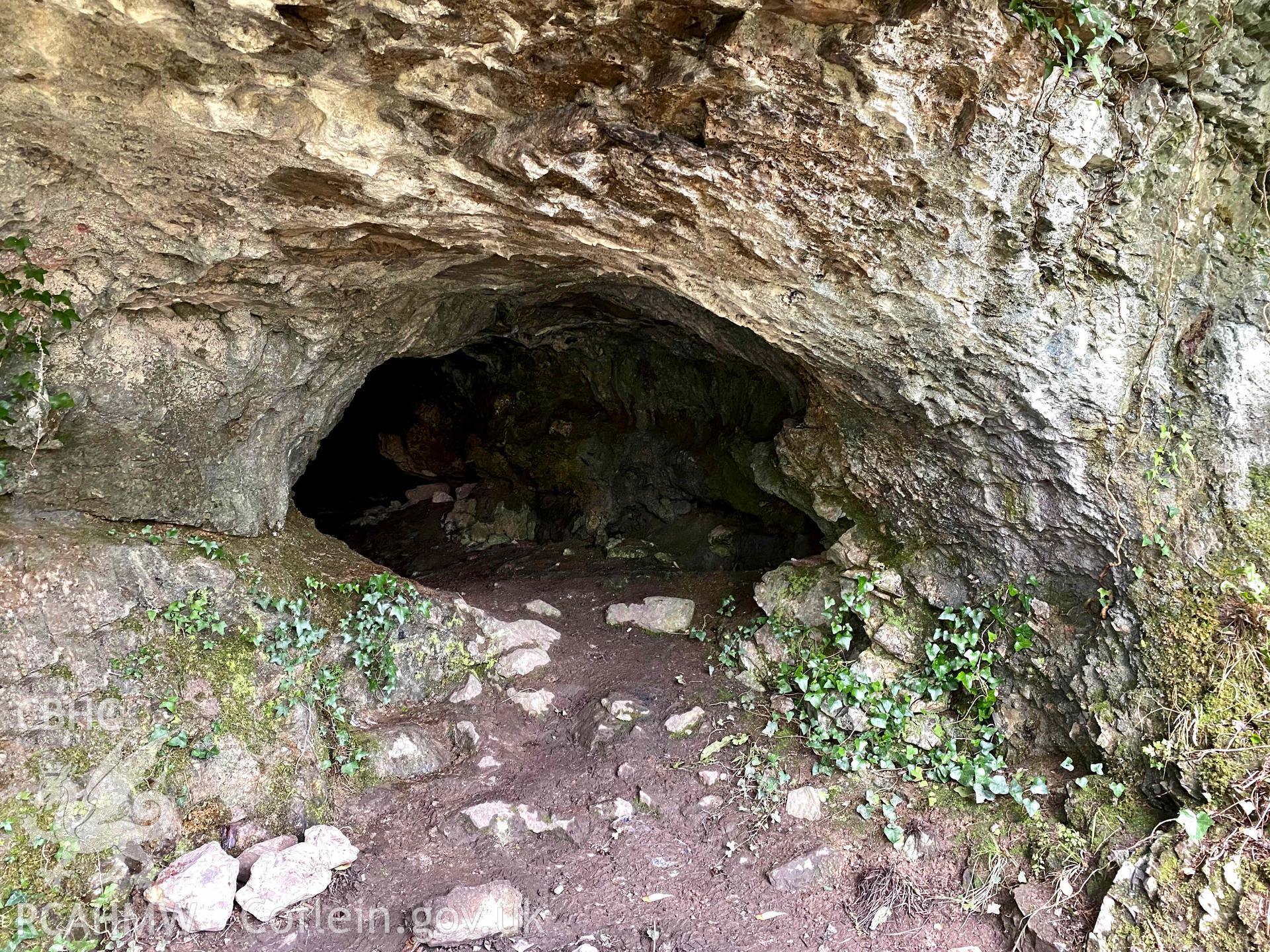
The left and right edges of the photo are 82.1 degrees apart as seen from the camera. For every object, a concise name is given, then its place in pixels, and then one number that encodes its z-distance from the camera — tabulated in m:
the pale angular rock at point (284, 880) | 3.20
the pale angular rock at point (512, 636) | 5.04
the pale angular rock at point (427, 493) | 10.62
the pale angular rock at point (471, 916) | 3.14
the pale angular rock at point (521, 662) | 4.97
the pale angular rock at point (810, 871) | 3.49
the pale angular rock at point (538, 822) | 3.77
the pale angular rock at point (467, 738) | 4.34
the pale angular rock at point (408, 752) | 4.10
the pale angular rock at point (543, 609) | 5.93
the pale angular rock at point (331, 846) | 3.49
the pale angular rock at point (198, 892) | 3.10
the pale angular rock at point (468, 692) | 4.68
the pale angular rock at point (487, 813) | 3.76
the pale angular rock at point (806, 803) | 3.82
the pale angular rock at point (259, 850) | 3.34
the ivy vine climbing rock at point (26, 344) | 3.20
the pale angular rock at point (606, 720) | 4.42
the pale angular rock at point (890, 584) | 4.48
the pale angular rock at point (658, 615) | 5.68
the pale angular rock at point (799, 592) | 4.86
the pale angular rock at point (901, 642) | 4.35
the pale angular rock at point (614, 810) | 3.86
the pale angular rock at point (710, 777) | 4.06
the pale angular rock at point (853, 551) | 4.72
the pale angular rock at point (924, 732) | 4.03
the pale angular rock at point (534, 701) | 4.72
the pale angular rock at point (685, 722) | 4.45
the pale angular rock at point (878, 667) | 4.35
